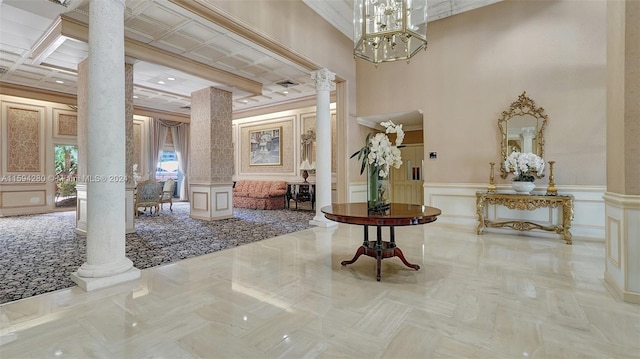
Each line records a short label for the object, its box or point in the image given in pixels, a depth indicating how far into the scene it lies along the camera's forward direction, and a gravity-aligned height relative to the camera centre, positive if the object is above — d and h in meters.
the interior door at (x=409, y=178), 7.93 -0.02
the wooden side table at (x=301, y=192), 8.75 -0.43
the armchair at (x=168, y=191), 8.84 -0.38
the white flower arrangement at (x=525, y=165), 4.83 +0.19
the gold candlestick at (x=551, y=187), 4.74 -0.17
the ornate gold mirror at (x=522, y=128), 5.07 +0.85
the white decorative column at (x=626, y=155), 2.41 +0.18
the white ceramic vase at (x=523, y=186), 4.77 -0.17
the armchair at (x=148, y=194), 7.48 -0.39
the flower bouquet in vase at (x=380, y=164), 3.18 +0.14
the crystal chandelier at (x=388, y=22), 3.24 +1.77
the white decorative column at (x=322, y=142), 6.05 +0.73
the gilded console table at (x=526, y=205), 4.51 -0.46
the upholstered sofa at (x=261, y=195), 9.23 -0.54
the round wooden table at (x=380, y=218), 2.70 -0.38
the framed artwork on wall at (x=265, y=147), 10.26 +1.10
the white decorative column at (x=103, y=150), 2.87 +0.29
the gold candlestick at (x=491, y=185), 5.27 -0.15
